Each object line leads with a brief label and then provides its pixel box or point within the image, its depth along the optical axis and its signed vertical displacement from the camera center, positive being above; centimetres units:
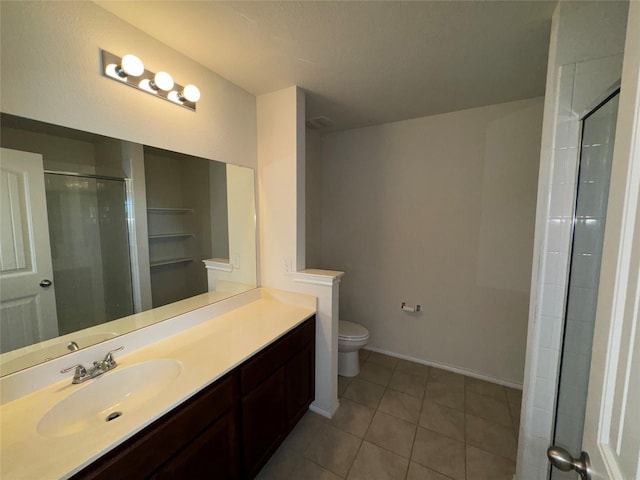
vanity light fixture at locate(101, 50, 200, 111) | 118 +70
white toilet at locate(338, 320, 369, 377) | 229 -114
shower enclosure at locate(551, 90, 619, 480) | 106 -23
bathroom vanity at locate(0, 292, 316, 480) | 78 -73
